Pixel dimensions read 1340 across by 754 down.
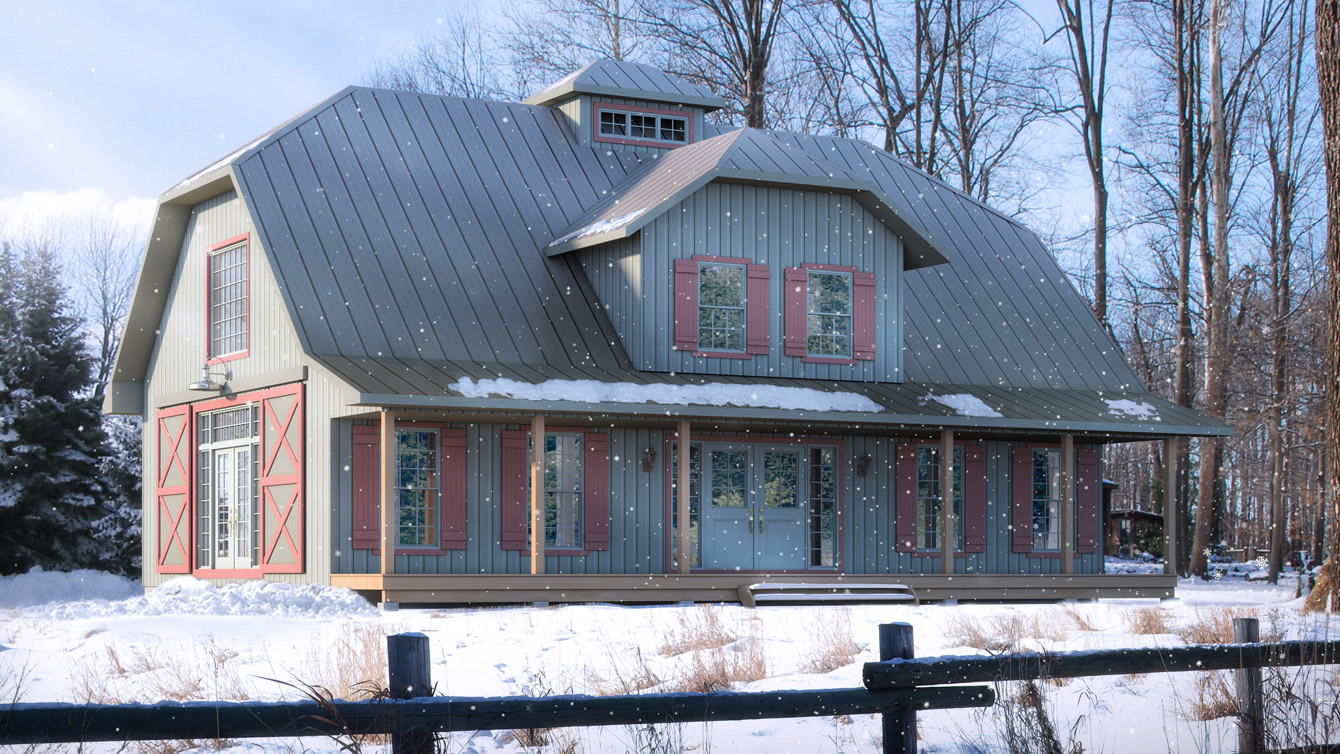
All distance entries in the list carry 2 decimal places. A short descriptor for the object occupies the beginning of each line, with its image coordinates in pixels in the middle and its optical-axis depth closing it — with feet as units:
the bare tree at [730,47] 102.53
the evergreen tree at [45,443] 98.27
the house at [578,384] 59.11
